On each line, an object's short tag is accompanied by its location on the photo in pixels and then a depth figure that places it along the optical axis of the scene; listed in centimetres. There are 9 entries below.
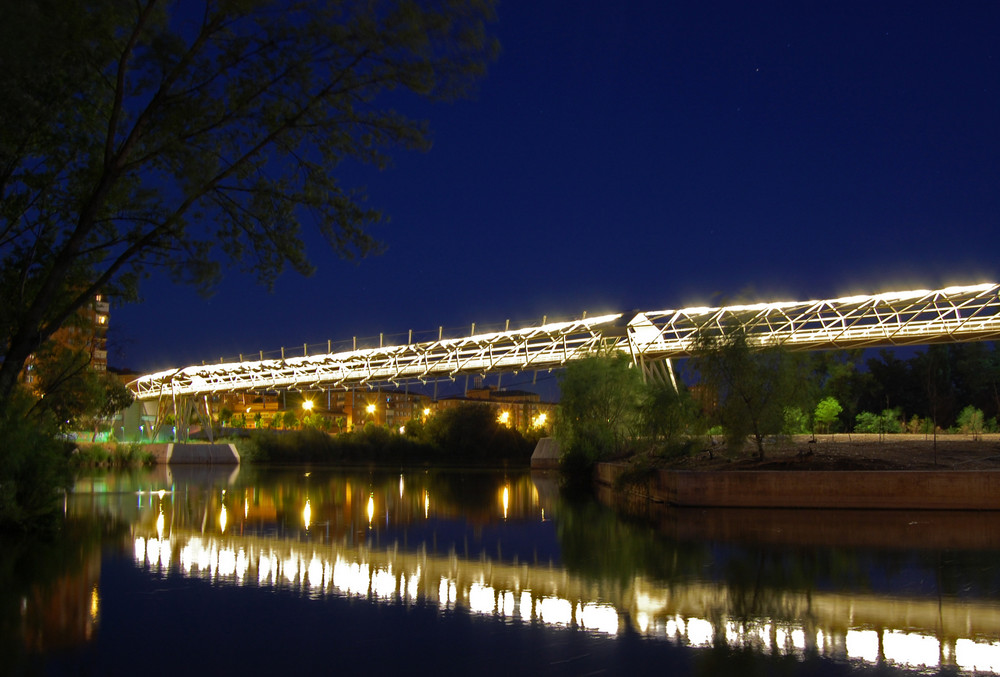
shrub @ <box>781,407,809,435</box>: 2501
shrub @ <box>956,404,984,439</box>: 4178
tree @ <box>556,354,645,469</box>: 3672
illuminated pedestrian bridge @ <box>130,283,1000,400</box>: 4897
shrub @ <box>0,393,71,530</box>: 1477
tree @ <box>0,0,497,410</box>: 1278
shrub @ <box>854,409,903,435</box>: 4878
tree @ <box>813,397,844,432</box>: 5202
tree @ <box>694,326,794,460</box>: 2378
